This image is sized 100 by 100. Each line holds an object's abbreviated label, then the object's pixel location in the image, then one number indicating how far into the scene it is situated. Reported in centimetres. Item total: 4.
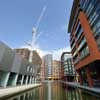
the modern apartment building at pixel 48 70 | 12392
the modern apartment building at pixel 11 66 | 1696
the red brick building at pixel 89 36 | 1930
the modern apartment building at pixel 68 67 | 6551
